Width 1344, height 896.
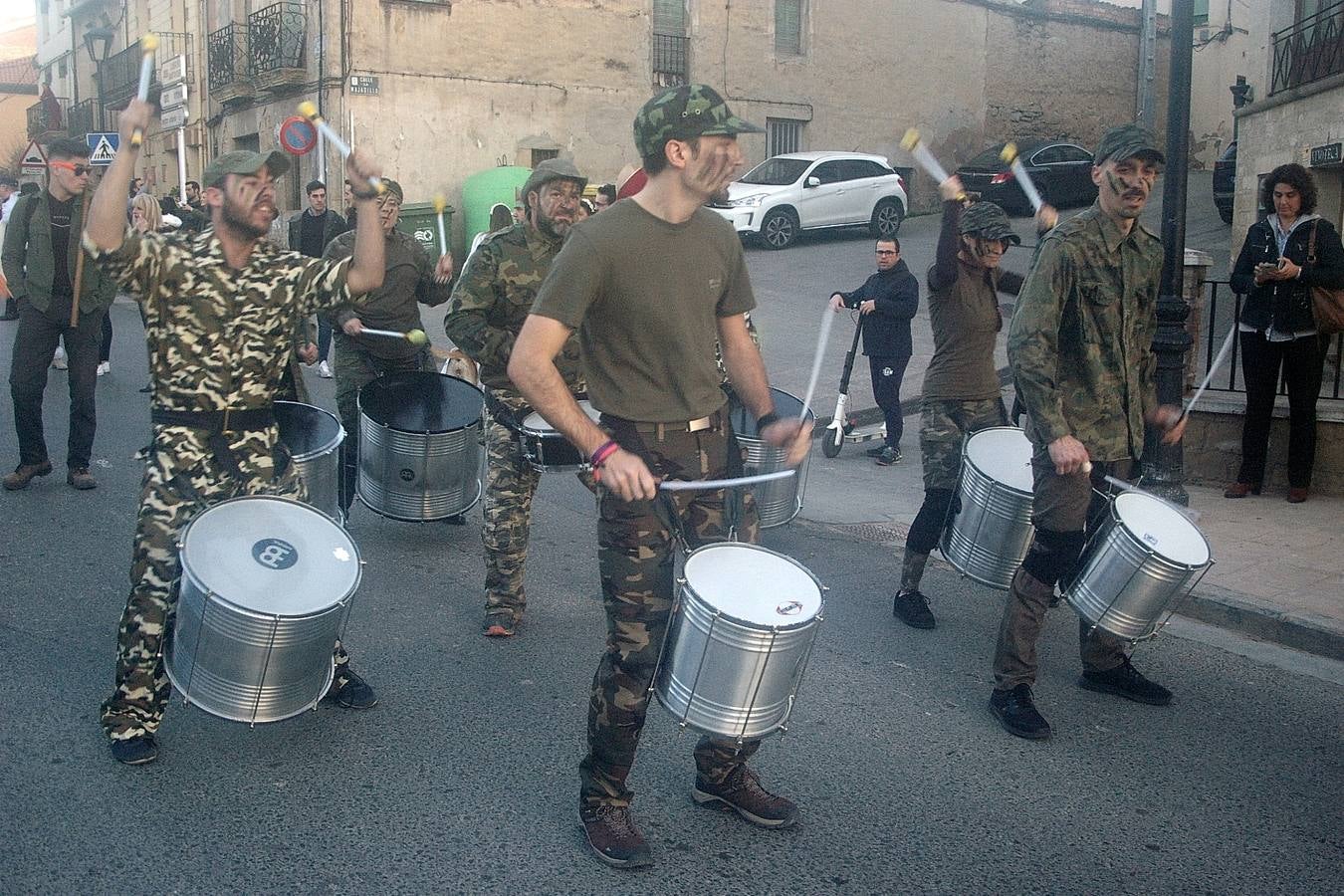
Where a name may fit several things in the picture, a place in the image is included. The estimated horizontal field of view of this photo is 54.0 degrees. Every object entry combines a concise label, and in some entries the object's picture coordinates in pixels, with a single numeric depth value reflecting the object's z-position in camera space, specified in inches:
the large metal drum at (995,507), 201.5
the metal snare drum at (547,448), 207.6
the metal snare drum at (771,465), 234.1
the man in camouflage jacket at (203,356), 157.1
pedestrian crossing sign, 821.2
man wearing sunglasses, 311.6
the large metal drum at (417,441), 241.0
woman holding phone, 305.7
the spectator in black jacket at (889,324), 401.1
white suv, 885.2
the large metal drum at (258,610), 143.6
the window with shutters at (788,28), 1114.1
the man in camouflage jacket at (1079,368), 173.8
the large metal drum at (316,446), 188.5
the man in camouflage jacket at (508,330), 216.8
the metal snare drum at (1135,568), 170.9
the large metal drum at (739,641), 129.5
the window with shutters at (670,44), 1052.5
